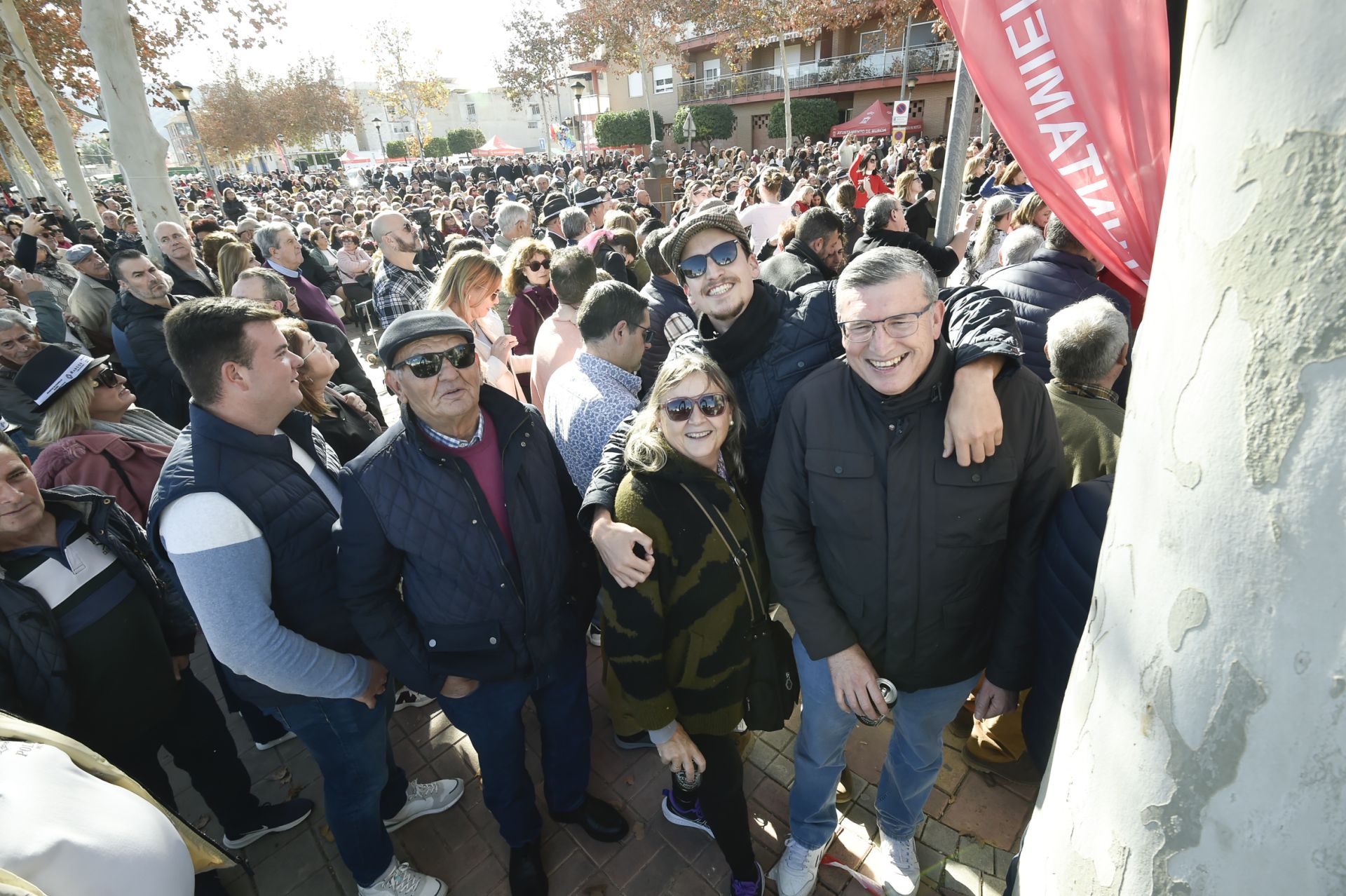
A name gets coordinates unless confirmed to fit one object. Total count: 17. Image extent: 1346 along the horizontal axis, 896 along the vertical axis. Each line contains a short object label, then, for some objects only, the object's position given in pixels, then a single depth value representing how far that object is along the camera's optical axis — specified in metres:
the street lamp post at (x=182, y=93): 14.06
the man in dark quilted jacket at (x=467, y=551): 1.94
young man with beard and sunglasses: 2.05
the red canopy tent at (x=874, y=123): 21.48
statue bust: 16.06
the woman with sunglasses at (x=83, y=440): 2.54
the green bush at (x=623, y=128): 38.22
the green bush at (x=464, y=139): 57.91
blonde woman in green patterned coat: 1.88
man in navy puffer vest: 1.78
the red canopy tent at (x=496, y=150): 38.31
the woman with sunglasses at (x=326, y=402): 2.83
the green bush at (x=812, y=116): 30.64
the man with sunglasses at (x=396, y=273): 4.71
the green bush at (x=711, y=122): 35.09
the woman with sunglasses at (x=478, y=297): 3.70
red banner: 1.55
